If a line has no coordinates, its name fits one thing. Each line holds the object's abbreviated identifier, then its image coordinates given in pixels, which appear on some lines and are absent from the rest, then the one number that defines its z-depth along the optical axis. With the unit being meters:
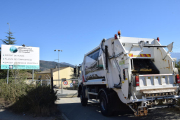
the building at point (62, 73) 47.17
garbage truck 5.61
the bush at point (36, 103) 6.94
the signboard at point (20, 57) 16.23
